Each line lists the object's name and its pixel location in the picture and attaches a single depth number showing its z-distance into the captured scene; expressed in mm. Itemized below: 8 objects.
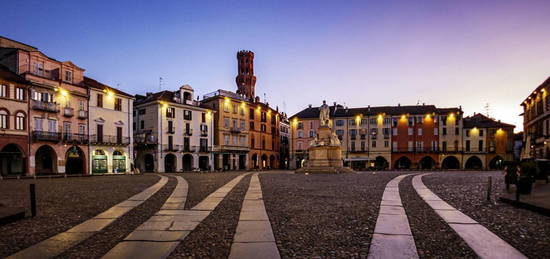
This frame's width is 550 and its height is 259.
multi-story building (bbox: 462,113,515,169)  56844
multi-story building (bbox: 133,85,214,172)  45281
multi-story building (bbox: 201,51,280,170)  54219
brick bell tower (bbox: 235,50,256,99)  79875
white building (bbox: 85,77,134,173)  37156
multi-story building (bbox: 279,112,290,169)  72850
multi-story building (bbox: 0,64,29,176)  28625
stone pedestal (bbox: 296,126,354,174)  29527
